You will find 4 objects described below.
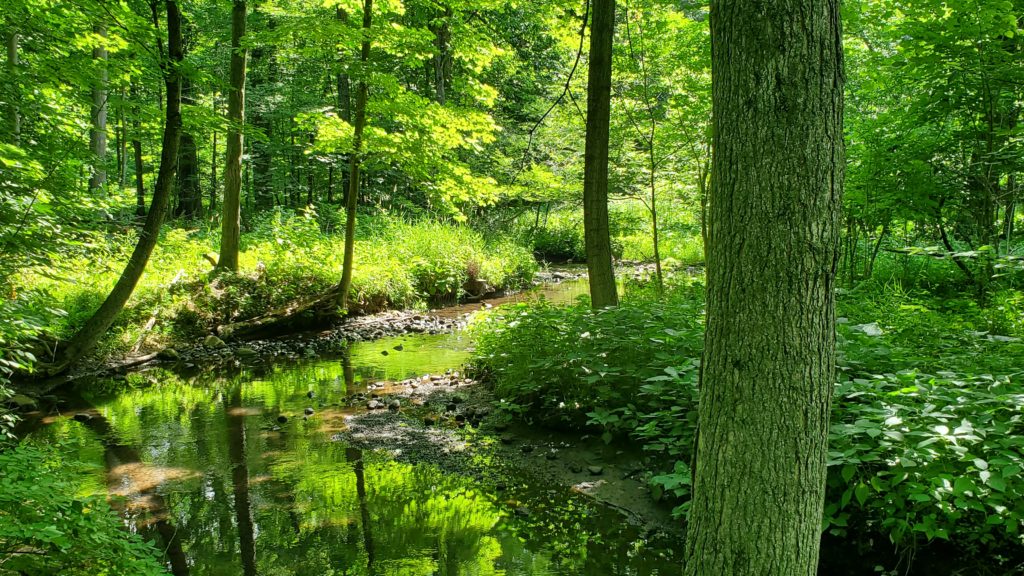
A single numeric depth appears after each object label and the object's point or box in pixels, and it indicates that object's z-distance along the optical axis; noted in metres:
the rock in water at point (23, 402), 6.69
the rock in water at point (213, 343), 9.77
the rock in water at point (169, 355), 9.15
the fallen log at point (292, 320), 10.31
